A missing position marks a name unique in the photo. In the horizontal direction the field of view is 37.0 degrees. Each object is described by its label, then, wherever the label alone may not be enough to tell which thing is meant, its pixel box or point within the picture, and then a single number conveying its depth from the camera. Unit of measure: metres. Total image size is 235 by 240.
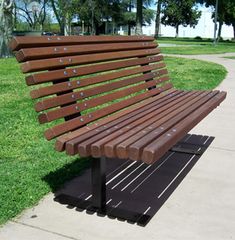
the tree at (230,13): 35.79
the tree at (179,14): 50.77
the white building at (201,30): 61.88
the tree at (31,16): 45.67
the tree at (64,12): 38.17
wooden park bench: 2.34
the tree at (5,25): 13.04
